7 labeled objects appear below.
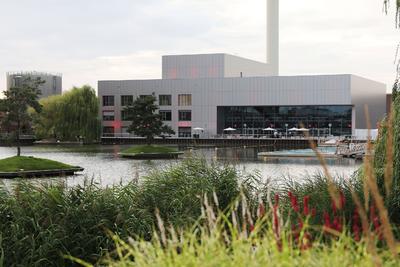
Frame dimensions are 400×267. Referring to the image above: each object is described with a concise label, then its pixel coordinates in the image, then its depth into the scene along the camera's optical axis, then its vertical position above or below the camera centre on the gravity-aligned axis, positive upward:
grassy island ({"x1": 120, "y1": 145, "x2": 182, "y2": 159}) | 49.44 -2.03
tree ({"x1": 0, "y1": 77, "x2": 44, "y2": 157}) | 37.78 +1.29
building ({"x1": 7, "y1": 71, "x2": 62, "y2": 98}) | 111.69 +8.36
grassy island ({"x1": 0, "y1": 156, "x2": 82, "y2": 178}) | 29.64 -2.00
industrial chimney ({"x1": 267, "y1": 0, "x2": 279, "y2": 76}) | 113.81 +17.13
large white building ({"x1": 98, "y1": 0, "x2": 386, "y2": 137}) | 89.12 +3.92
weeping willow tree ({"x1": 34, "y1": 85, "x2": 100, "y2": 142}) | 77.38 +1.02
